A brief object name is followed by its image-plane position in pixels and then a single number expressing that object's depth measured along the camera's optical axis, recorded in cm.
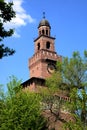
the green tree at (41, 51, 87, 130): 2756
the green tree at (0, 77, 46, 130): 2185
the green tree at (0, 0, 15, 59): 1267
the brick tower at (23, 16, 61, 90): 3604
